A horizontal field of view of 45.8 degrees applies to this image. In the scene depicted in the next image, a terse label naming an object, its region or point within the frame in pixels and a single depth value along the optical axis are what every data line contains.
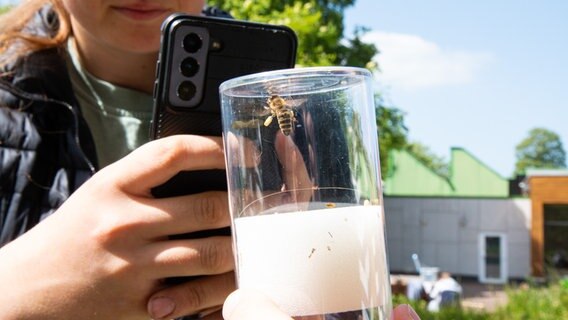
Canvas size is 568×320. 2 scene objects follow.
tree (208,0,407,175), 8.09
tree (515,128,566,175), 57.63
